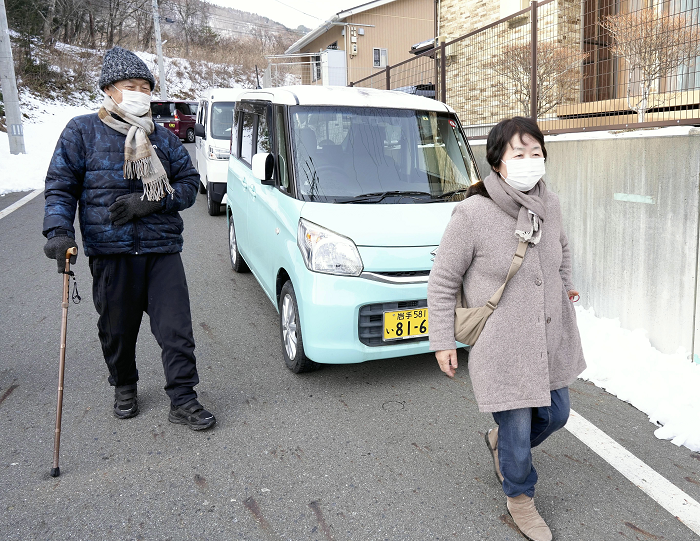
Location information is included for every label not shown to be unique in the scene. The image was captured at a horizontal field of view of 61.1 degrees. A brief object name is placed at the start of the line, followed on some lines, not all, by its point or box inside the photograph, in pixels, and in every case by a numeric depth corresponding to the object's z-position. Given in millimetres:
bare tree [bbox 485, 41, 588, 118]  6250
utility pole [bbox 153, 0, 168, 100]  32512
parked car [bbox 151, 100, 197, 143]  25375
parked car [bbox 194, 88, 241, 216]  9867
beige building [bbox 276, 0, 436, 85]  27641
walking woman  2309
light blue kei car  3650
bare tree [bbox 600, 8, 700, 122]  4988
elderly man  3150
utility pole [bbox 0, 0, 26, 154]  17406
